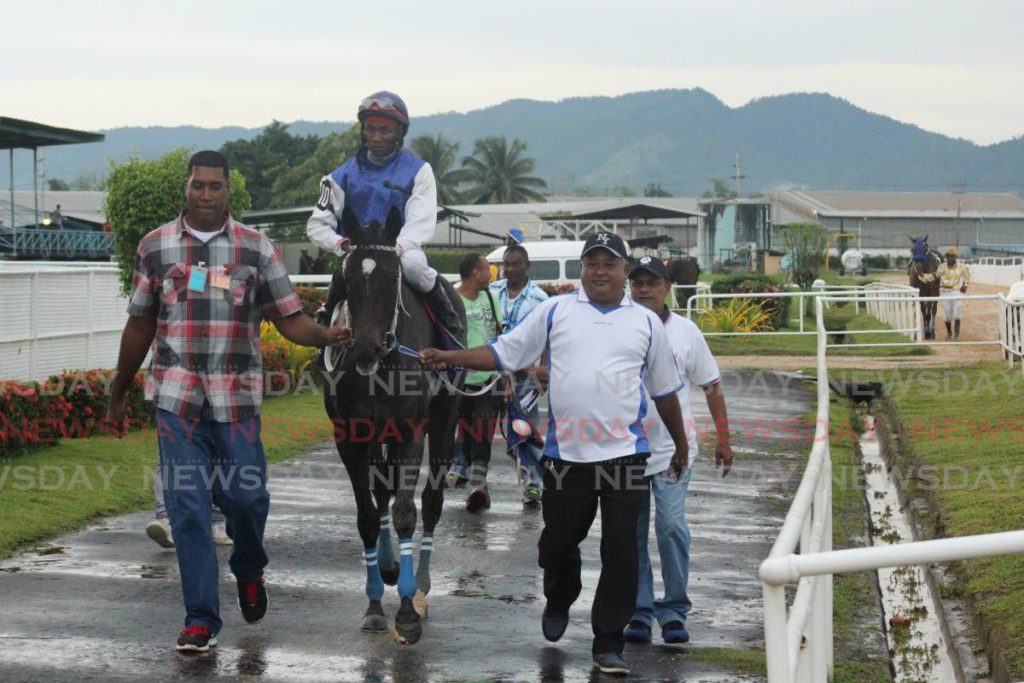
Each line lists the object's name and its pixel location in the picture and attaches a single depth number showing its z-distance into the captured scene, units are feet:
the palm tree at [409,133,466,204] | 323.98
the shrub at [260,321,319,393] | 62.34
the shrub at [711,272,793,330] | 100.44
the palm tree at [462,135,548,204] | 340.39
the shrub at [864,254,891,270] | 274.24
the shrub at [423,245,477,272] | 166.30
